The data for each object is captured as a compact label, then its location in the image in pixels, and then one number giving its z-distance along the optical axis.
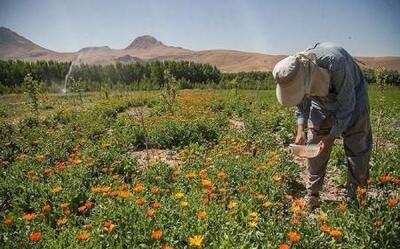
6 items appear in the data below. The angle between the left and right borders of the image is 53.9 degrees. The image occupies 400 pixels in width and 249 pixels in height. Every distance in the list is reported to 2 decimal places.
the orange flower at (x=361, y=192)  3.34
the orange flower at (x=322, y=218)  3.33
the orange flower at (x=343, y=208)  3.42
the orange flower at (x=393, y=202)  3.17
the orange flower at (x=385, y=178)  3.49
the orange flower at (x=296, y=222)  3.30
